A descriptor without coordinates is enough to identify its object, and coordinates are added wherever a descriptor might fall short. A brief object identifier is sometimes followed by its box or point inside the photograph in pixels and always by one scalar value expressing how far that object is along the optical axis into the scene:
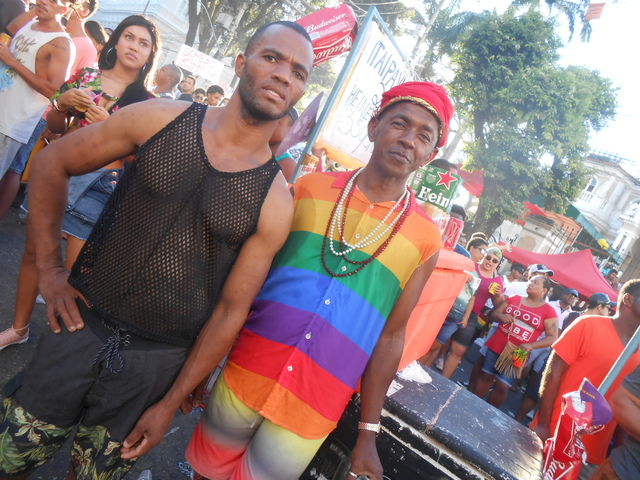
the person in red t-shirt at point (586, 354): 2.88
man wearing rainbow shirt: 1.44
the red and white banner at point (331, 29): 3.01
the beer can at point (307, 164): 2.59
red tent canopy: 12.52
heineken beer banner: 2.47
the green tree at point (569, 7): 17.61
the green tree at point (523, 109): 14.80
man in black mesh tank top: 1.33
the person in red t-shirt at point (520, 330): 5.22
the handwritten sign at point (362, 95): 2.73
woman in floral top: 2.04
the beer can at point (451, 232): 2.85
